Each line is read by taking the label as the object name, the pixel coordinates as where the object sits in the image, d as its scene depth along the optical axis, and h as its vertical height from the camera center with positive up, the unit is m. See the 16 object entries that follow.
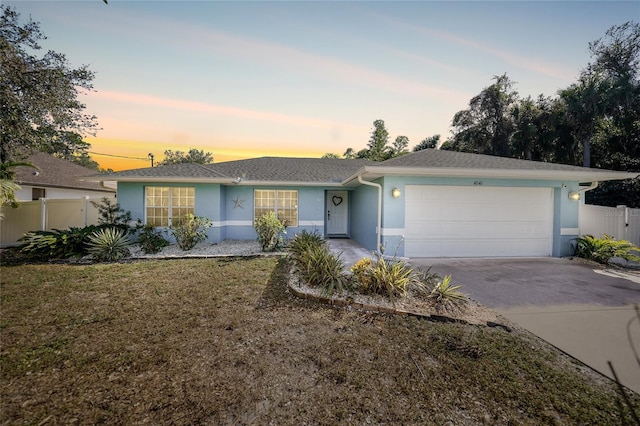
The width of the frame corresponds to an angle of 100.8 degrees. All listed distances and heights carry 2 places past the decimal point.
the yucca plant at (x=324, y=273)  4.93 -1.31
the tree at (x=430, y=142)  30.16 +7.67
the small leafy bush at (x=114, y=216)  8.98 -0.46
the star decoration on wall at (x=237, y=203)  10.70 +0.08
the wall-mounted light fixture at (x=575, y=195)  8.23 +0.50
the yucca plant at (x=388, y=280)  4.68 -1.30
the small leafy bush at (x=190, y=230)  8.73 -0.89
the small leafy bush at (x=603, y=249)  7.20 -1.06
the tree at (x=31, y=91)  7.93 +3.58
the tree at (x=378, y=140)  32.22 +8.28
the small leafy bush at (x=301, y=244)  6.88 -1.02
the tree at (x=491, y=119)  23.12 +8.23
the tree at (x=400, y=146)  32.47 +7.62
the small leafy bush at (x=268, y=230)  8.79 -0.84
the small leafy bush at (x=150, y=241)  8.35 -1.20
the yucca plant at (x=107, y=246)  7.53 -1.26
